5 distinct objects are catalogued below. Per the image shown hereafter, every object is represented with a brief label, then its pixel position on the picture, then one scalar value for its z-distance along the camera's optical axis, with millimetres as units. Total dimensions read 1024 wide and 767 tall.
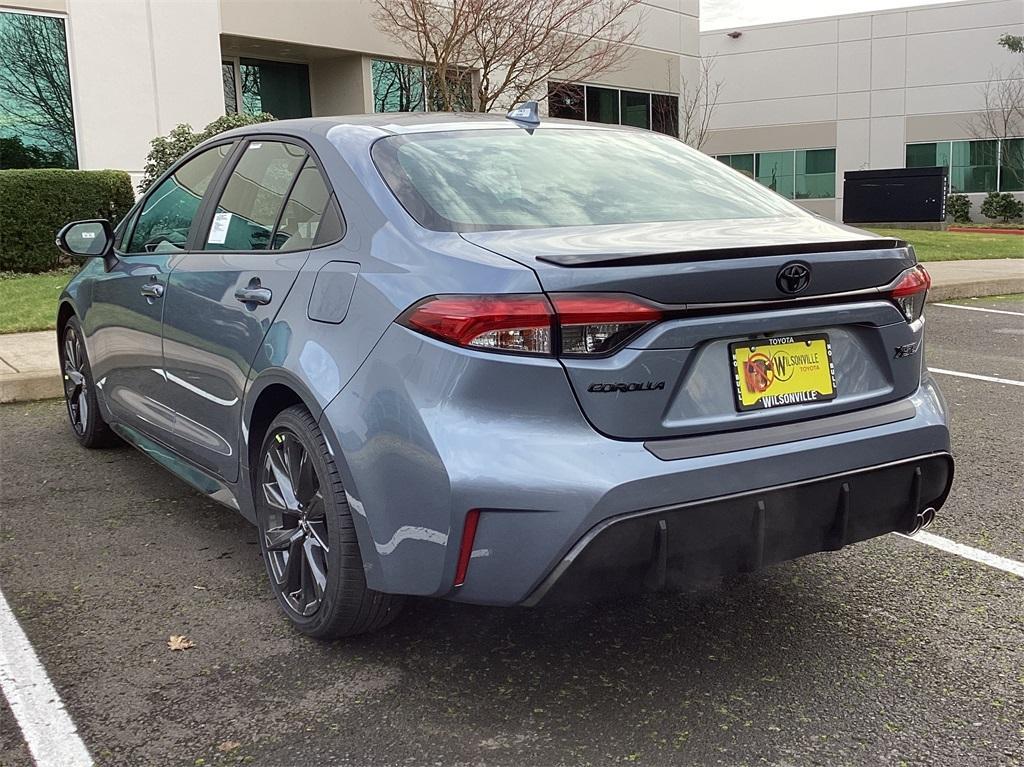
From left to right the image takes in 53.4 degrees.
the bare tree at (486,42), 14719
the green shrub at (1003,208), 32062
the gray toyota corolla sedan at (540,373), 2477
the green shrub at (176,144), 12883
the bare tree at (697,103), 27859
